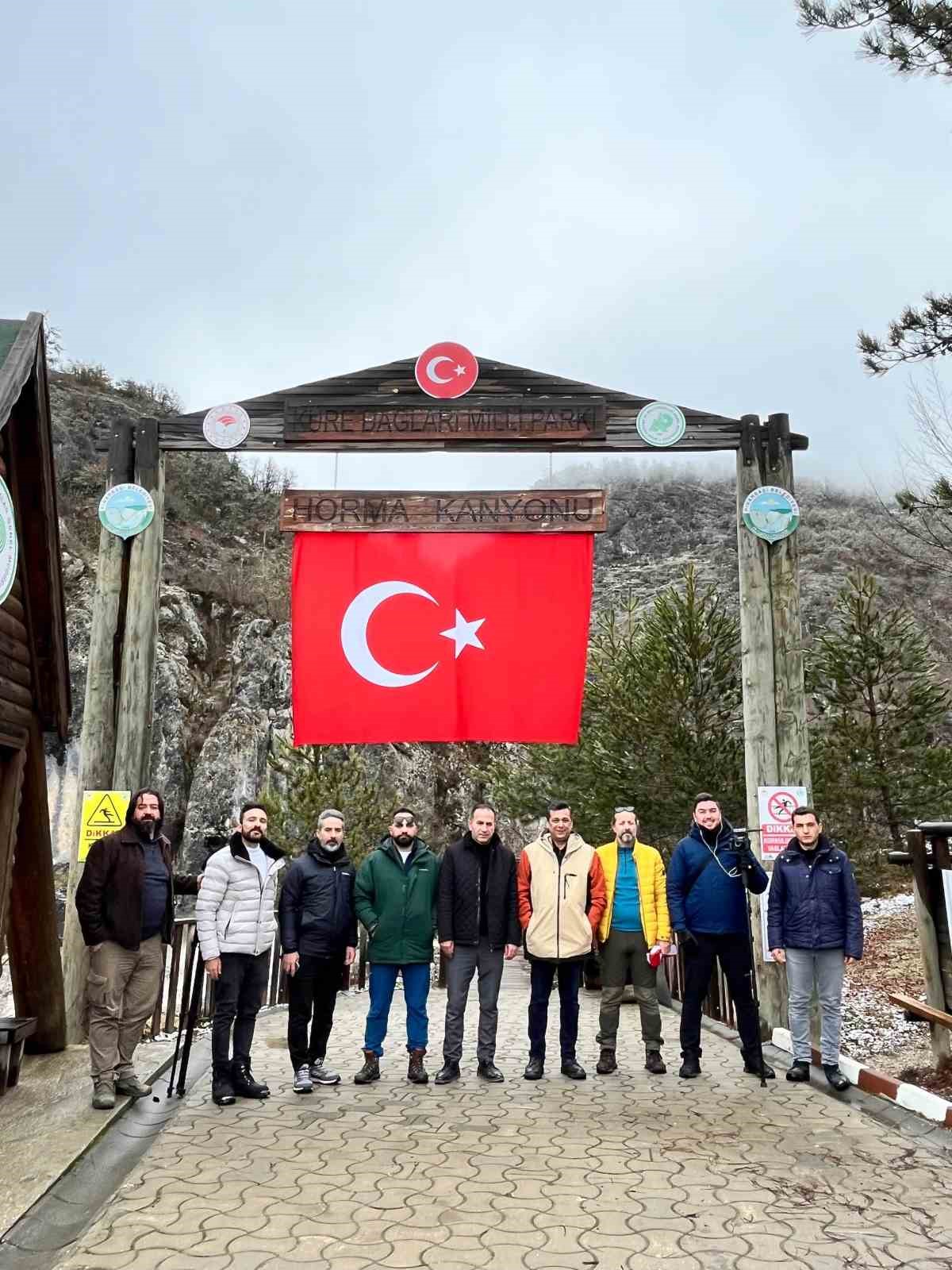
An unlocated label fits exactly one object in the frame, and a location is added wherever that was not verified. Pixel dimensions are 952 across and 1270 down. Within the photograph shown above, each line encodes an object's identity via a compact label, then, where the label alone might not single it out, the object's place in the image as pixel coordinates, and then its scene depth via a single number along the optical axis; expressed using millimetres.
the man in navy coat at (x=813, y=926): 6352
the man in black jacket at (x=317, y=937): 6496
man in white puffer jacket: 6023
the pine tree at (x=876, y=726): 19531
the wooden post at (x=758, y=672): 7750
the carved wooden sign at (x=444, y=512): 8281
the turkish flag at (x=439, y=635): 7996
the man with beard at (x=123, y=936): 5688
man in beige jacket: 6840
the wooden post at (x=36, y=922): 6547
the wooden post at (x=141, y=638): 7926
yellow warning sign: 7629
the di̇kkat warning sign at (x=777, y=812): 7781
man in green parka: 6688
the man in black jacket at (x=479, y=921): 6762
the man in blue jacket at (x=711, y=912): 6746
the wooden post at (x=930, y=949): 6484
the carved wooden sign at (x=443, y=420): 8531
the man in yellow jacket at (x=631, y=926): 7004
